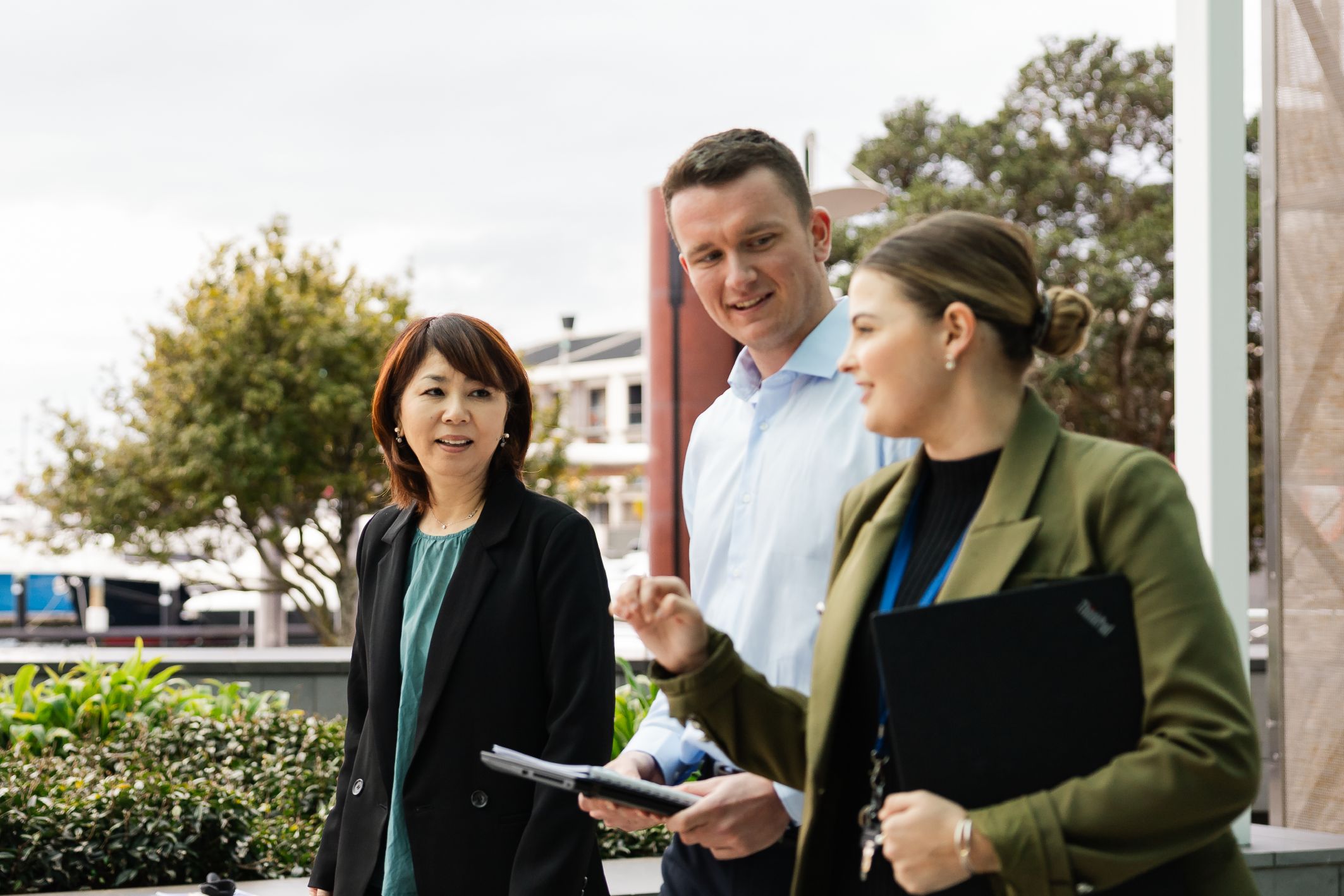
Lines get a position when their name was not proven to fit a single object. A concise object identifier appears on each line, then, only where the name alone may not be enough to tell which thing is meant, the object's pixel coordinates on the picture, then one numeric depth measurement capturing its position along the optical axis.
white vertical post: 4.36
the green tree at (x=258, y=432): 13.94
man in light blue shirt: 1.95
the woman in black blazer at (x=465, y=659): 2.54
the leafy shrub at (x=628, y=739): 5.02
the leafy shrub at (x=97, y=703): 6.09
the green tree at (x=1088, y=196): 21.38
